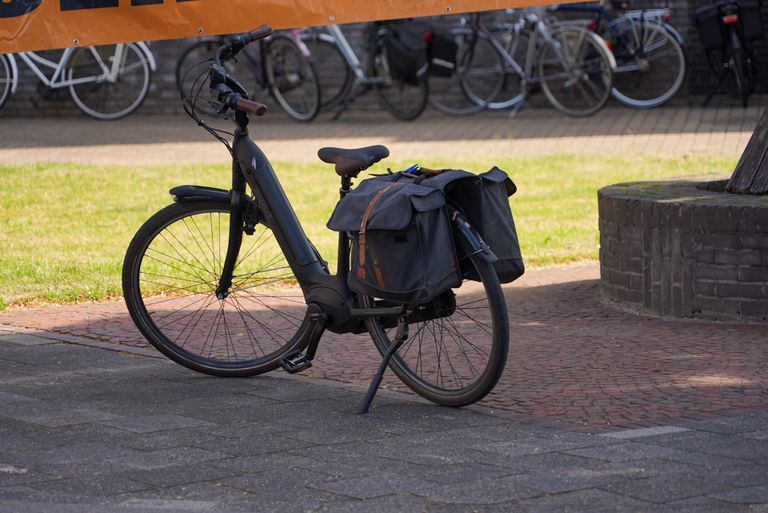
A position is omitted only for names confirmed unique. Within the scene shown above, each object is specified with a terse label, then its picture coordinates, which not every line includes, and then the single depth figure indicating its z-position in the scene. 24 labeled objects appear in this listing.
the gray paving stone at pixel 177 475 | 8.53
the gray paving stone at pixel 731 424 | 9.54
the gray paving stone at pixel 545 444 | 9.08
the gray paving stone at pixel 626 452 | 8.85
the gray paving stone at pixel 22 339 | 13.04
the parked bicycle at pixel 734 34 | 31.05
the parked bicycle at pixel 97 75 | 33.75
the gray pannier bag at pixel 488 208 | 10.12
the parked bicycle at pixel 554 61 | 32.50
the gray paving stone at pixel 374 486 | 8.20
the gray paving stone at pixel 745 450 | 8.80
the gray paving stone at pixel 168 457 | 8.92
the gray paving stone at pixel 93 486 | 8.35
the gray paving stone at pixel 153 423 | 9.88
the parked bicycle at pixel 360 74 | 32.87
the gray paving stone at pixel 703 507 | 7.75
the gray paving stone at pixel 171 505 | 8.02
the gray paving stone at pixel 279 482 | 8.27
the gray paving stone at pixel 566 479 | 8.23
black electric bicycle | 10.41
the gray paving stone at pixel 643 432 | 9.40
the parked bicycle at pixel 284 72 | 32.87
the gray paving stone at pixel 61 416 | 10.08
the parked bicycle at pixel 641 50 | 32.70
